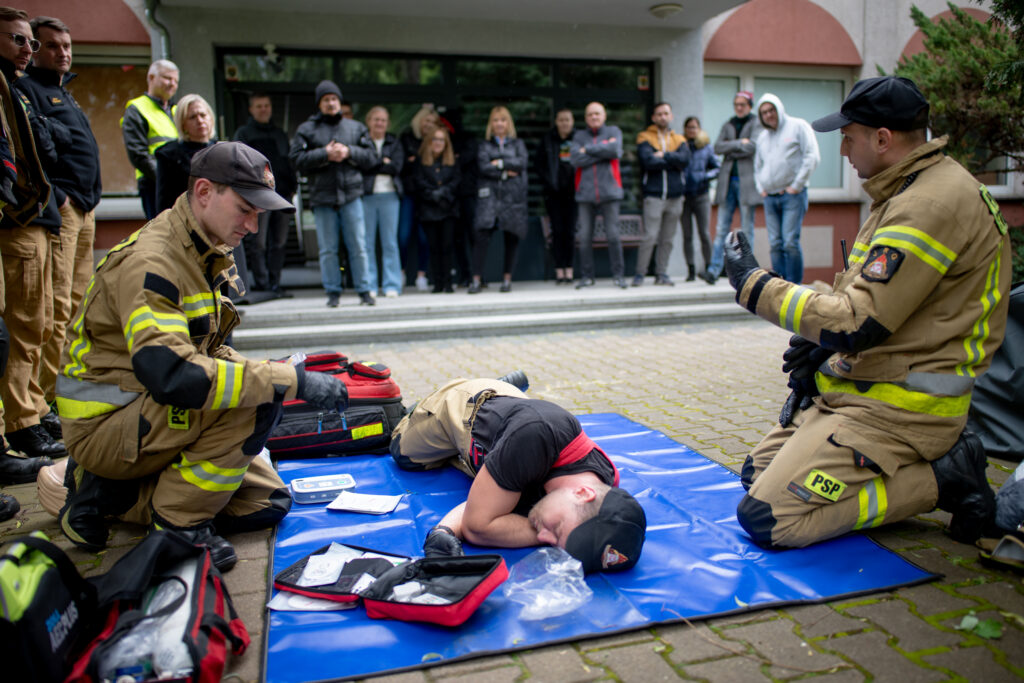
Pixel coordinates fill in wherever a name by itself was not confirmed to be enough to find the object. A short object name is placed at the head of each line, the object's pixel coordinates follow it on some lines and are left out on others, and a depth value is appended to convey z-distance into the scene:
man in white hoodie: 8.89
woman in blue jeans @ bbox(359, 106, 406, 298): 9.25
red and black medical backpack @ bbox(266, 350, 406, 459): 4.37
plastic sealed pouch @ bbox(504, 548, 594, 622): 2.62
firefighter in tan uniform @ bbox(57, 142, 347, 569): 2.90
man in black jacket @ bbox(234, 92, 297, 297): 9.23
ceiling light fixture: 10.38
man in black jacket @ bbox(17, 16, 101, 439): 4.77
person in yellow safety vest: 6.71
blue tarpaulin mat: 2.45
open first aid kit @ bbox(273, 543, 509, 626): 2.52
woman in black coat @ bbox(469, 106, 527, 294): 9.67
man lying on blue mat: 2.85
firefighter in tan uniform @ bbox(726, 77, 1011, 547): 2.92
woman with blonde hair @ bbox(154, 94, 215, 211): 6.09
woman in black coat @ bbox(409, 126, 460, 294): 9.60
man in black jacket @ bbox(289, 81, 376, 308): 8.50
